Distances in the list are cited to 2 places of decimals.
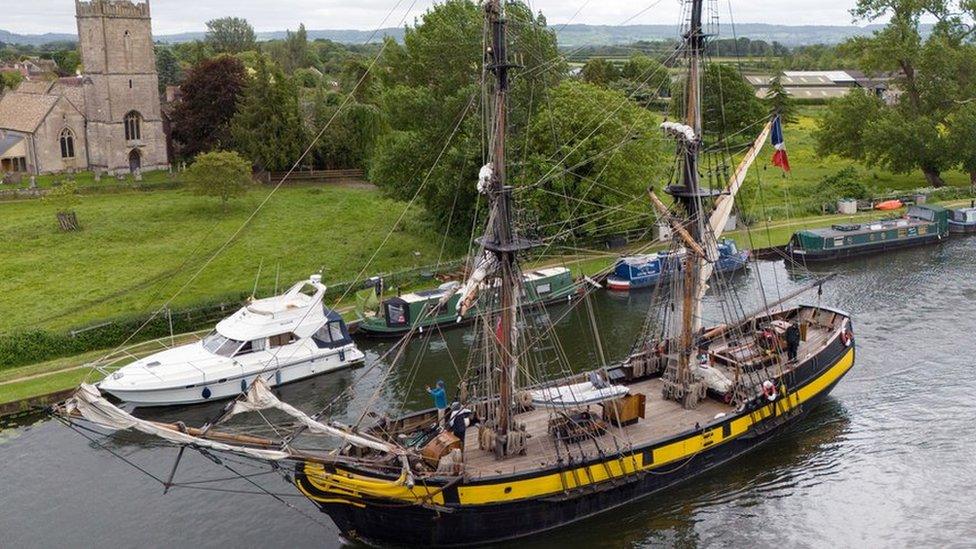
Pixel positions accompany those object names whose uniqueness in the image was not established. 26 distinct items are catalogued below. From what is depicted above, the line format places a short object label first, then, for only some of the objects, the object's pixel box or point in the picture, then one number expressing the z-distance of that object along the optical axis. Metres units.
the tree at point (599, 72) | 91.79
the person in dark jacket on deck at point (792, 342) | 30.25
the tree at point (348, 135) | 71.69
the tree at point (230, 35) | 150.75
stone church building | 69.00
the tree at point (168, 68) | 122.51
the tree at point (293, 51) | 142.25
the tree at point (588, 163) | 44.94
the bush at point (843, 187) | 60.38
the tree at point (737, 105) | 79.75
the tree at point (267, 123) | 67.38
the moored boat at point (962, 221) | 54.44
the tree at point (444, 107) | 46.12
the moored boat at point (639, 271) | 44.34
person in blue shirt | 27.01
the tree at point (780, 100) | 90.38
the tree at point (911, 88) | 61.38
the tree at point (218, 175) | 58.66
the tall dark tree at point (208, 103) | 72.31
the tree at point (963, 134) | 59.53
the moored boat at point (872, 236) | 48.81
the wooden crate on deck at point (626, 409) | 25.95
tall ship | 22.05
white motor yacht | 31.56
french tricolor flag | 30.77
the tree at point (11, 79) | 109.50
